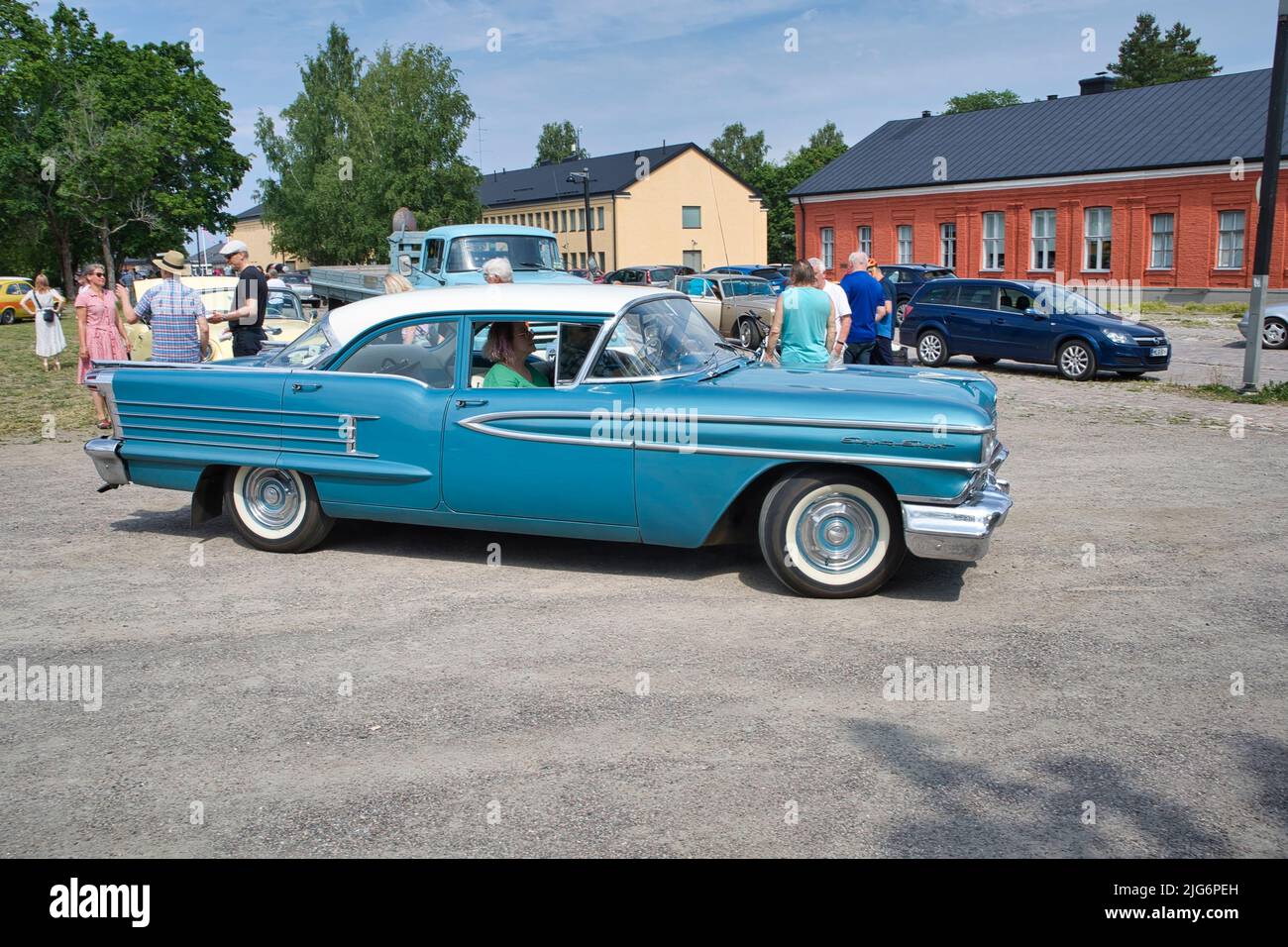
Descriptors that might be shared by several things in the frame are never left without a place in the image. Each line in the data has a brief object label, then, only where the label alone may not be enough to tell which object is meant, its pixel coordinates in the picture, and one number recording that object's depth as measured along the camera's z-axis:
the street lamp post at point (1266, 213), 14.12
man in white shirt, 10.31
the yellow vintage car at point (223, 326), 12.98
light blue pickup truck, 16.08
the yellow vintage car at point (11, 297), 38.44
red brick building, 36.19
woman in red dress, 11.64
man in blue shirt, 10.87
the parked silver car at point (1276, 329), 22.09
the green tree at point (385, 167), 52.19
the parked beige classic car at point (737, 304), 23.44
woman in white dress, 19.39
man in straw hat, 9.87
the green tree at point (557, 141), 111.31
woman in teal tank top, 8.57
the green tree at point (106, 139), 42.62
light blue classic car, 5.87
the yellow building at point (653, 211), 71.06
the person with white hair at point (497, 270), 8.86
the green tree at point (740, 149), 108.54
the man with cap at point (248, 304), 9.77
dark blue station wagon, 17.11
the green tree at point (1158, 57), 81.44
